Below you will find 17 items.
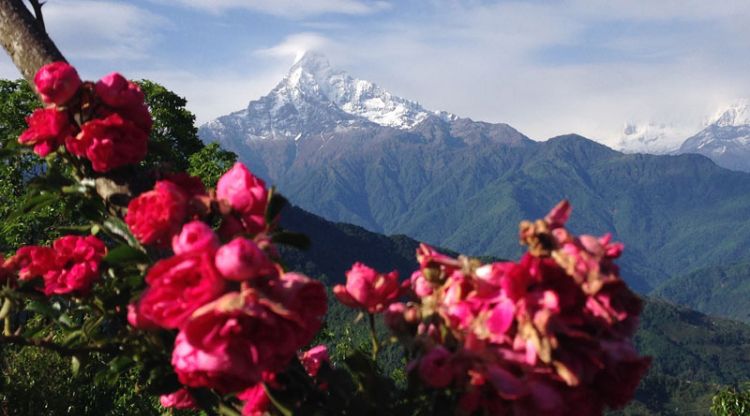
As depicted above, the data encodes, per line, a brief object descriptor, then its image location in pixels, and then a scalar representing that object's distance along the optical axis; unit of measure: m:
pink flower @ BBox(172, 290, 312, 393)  0.92
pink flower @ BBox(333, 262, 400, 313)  1.17
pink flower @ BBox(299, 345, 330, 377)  1.21
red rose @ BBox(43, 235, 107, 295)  1.21
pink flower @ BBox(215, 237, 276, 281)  0.93
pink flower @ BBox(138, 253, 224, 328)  0.94
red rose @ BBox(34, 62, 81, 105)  1.14
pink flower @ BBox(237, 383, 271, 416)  1.05
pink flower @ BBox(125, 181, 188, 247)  1.04
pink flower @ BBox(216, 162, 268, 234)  1.08
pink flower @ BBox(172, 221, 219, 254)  0.96
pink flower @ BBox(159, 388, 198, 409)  1.14
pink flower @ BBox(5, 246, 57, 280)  1.24
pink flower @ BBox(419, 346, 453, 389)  1.01
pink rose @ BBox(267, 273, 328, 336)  0.95
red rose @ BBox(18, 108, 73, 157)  1.17
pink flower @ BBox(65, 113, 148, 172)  1.14
